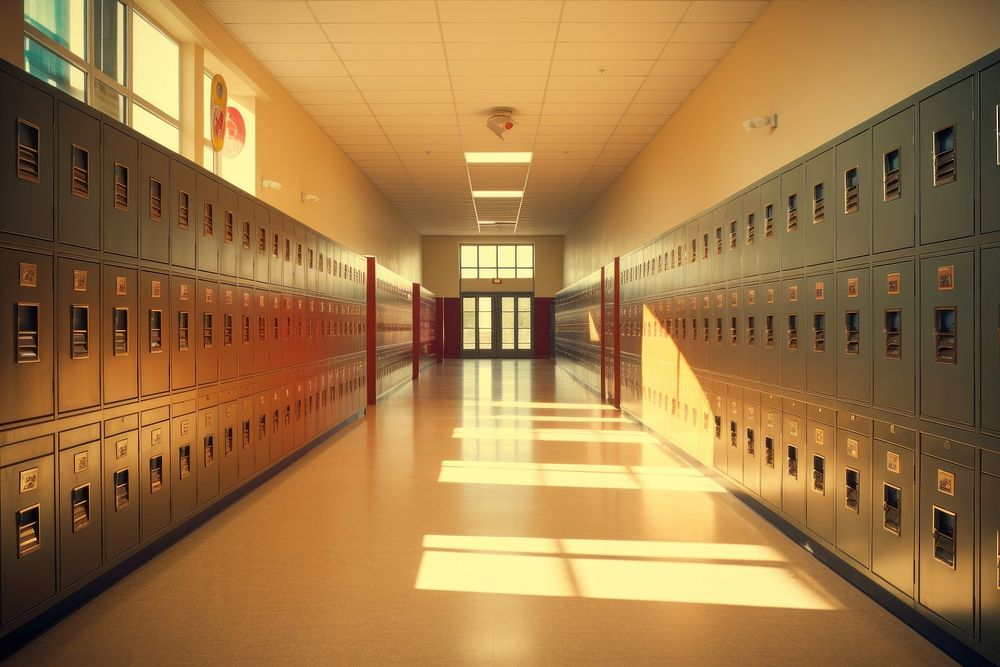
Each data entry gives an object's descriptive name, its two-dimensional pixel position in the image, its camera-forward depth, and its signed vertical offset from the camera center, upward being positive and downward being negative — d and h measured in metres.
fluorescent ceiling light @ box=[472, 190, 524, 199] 17.06 +3.40
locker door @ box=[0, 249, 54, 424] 2.82 -0.01
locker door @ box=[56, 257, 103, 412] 3.19 -0.01
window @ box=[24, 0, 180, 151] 5.04 +2.23
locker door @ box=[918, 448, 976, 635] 2.77 -0.89
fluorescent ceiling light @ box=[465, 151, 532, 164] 13.08 +3.32
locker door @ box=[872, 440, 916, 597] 3.20 -0.90
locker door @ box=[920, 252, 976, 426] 2.81 -0.05
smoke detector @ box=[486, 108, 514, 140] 10.23 +3.10
